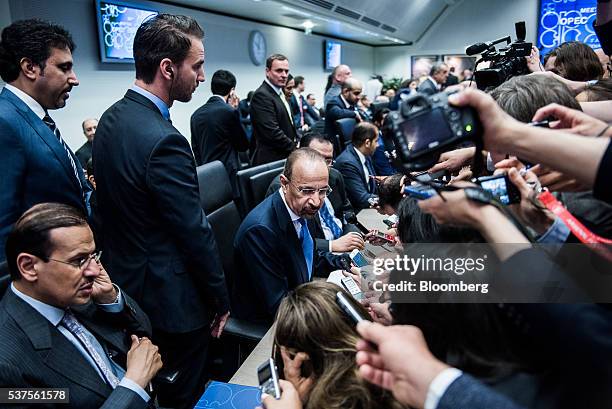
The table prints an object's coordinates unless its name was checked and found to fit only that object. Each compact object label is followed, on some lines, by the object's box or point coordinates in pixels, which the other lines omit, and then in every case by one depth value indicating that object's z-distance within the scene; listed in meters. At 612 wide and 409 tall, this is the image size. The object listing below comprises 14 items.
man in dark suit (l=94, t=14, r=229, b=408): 1.47
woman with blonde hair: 0.85
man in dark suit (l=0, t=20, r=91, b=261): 1.49
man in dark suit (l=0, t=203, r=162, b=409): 1.10
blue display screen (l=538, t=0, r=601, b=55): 8.76
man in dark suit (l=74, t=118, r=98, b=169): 3.56
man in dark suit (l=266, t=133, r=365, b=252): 2.04
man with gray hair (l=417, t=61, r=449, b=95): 6.87
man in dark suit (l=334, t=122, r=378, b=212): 3.04
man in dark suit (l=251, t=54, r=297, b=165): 3.57
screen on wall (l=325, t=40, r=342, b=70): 9.98
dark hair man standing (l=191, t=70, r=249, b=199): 3.60
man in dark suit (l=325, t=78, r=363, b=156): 4.39
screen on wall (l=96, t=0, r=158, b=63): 4.12
